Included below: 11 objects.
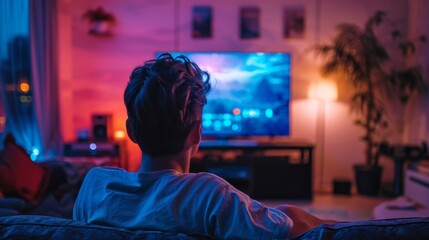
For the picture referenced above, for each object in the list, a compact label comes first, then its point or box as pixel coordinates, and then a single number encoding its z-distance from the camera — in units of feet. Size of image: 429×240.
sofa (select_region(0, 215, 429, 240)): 2.51
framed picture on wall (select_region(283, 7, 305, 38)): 16.44
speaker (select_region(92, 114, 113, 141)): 15.90
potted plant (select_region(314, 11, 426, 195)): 15.20
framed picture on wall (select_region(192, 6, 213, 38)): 16.49
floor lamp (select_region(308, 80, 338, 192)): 15.38
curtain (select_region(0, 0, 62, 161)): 12.48
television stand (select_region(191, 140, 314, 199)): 14.98
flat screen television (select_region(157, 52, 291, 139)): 15.43
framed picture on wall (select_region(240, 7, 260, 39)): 16.44
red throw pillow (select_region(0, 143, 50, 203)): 9.17
